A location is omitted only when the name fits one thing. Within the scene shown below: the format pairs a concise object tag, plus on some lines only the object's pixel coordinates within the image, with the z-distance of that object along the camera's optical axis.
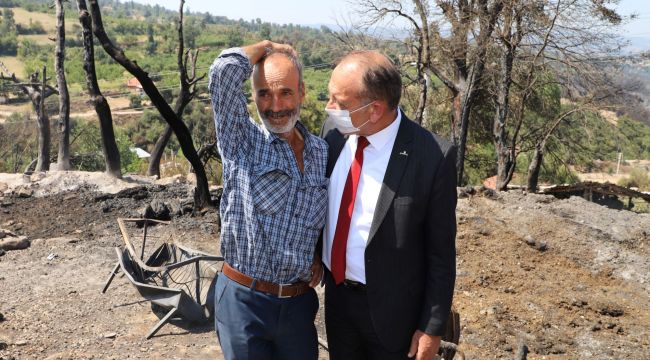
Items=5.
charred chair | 4.72
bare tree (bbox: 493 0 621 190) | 11.76
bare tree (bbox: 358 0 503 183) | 12.42
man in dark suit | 2.06
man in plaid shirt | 2.14
